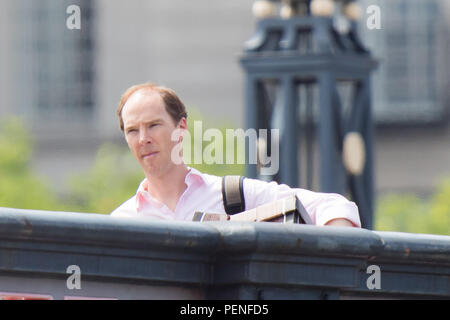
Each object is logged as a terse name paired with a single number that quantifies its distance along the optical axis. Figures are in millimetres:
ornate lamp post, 19922
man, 8812
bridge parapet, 6500
